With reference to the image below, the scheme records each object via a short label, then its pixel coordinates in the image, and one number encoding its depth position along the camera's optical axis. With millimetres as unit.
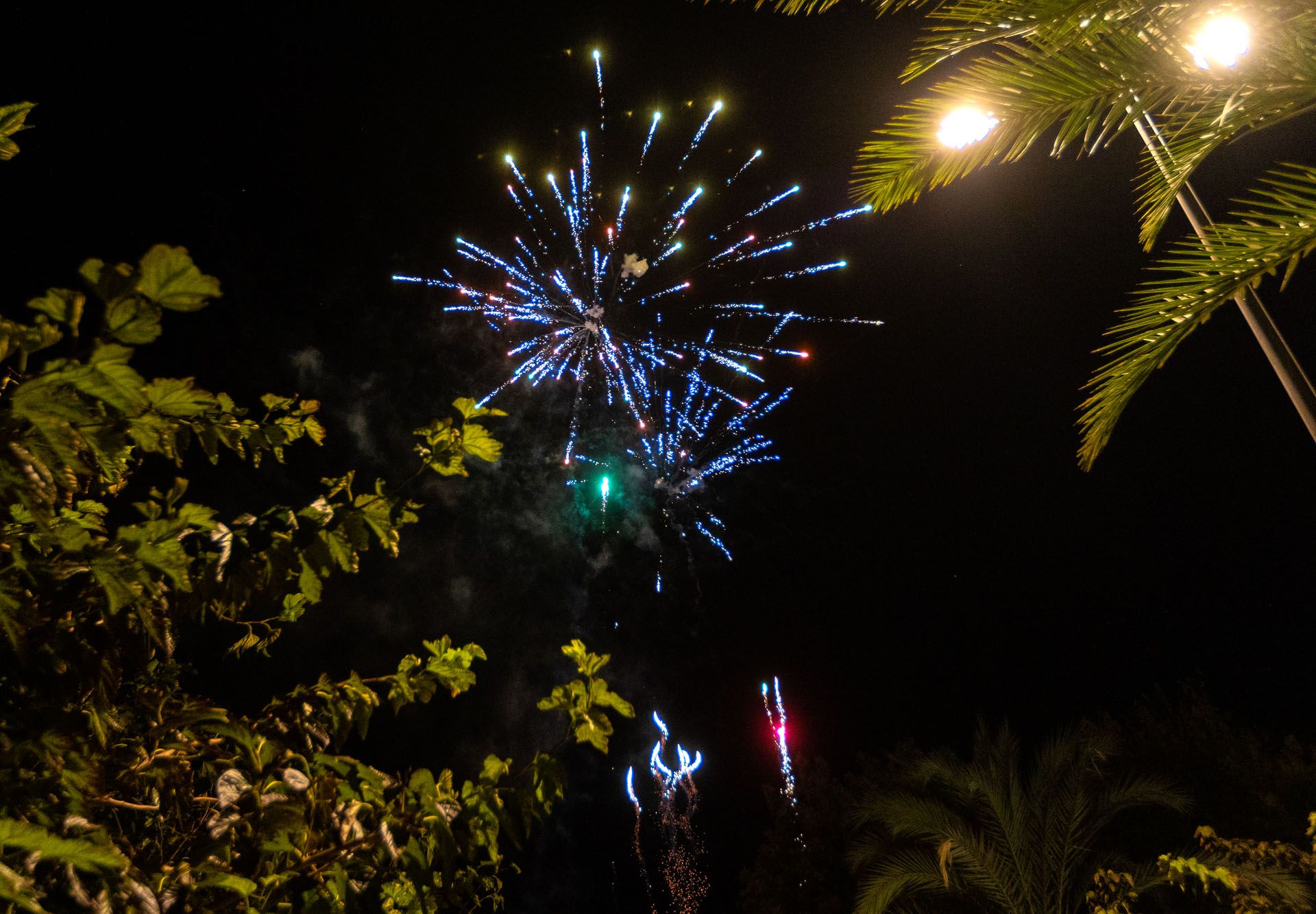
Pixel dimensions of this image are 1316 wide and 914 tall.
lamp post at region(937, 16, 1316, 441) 2104
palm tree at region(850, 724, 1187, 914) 9898
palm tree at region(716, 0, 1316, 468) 1997
